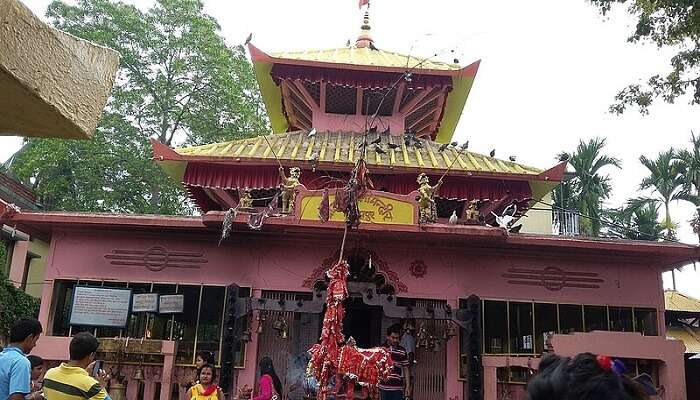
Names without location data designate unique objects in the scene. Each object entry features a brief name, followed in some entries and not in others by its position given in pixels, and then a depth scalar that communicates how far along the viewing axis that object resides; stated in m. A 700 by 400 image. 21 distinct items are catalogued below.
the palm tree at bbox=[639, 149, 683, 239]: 28.45
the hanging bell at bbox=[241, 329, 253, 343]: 9.23
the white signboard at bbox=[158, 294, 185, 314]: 9.73
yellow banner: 9.41
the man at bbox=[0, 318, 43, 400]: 4.24
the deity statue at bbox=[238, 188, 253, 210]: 9.84
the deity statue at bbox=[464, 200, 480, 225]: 9.84
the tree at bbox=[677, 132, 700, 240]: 27.51
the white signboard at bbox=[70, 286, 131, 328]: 9.62
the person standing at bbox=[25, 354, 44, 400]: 6.77
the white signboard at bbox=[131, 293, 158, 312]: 9.77
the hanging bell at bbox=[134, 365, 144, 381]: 9.33
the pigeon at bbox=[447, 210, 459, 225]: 9.84
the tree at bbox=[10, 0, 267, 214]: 22.02
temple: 9.32
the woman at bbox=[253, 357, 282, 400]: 7.25
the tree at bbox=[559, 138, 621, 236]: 30.36
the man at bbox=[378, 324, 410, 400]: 8.00
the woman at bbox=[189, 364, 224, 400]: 6.17
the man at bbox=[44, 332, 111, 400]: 3.92
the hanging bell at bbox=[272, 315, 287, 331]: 9.43
